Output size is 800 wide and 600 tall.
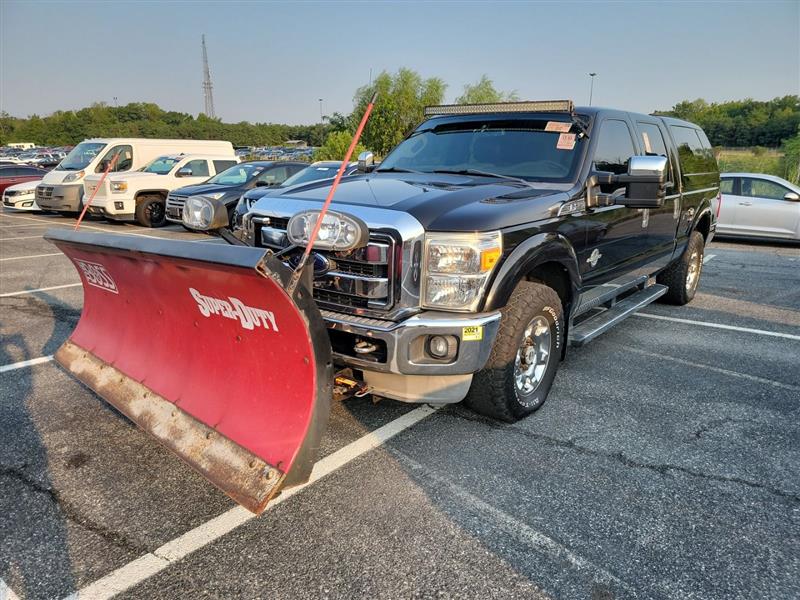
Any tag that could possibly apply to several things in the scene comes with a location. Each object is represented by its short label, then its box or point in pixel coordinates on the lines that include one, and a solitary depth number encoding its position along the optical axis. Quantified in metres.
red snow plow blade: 2.50
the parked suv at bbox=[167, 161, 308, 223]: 11.98
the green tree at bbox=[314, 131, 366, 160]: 26.53
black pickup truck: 3.12
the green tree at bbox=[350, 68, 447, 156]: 44.16
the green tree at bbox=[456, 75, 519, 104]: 52.78
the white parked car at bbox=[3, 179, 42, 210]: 17.95
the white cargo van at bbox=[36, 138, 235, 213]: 15.23
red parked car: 21.06
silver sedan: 12.18
